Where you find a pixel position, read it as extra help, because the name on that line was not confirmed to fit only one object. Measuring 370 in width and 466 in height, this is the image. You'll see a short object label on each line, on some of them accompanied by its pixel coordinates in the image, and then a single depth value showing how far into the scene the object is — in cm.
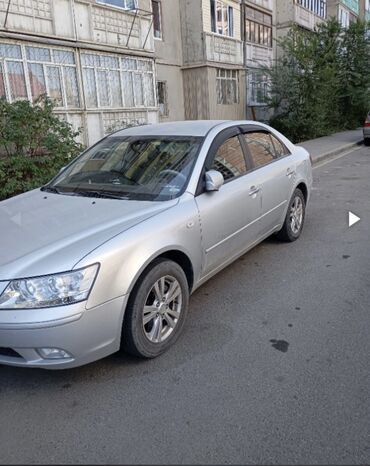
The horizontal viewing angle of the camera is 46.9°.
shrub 763
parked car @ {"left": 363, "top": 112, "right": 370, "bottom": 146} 1603
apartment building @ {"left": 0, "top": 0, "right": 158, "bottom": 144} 1133
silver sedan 244
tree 1895
